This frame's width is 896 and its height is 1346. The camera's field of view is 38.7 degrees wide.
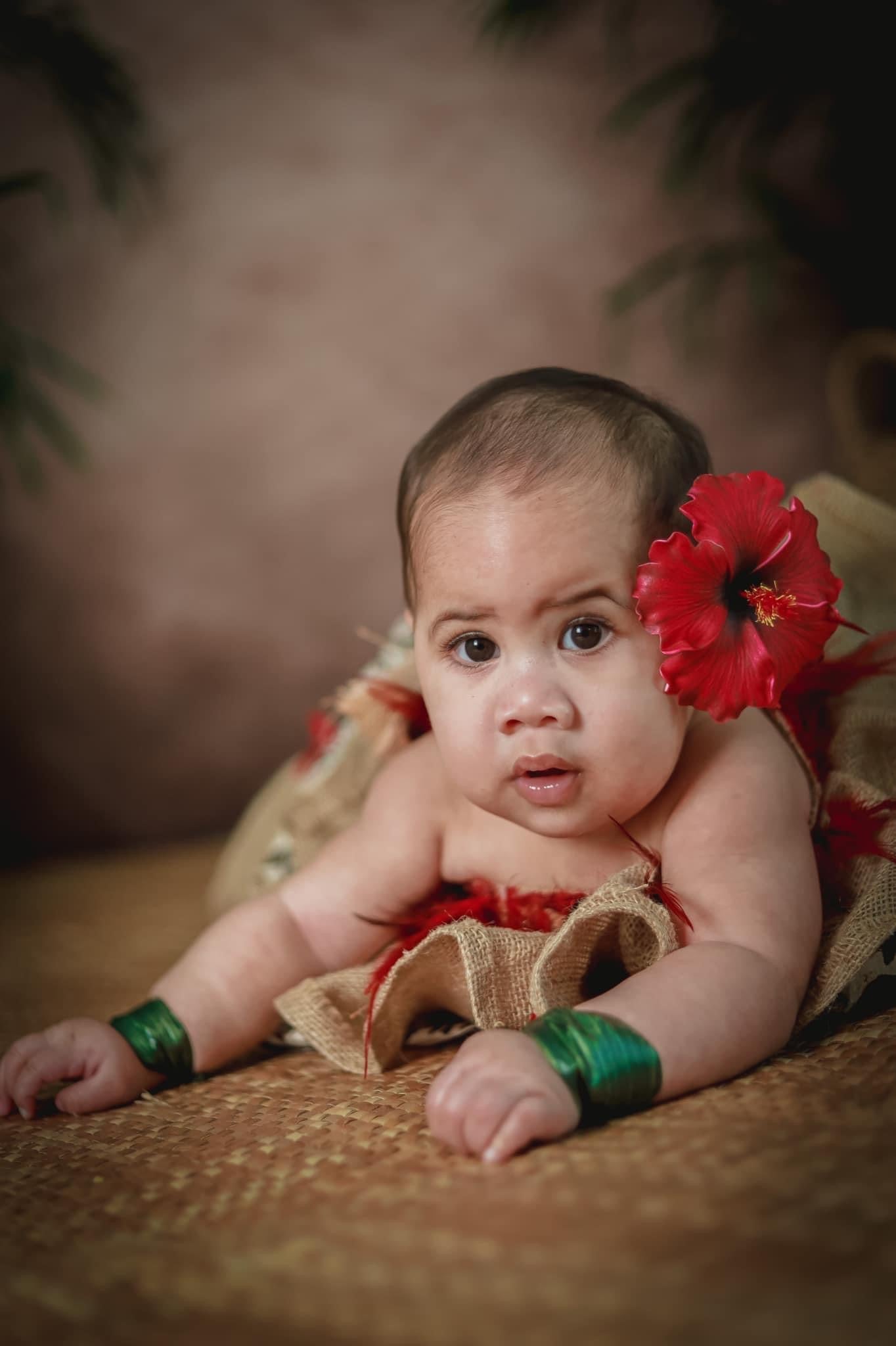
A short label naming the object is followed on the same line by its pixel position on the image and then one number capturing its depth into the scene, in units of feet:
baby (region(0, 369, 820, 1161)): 2.65
